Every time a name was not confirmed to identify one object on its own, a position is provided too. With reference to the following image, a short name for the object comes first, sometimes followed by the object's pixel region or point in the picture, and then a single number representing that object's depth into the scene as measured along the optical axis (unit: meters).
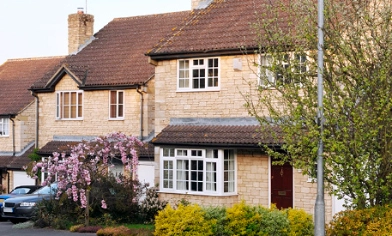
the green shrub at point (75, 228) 22.23
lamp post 14.01
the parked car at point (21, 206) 25.09
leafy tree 13.71
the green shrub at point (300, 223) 16.66
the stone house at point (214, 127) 22.92
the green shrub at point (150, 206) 24.28
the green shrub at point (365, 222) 13.39
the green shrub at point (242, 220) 16.20
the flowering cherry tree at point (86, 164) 23.03
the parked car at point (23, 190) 27.94
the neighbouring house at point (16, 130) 36.78
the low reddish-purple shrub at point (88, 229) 21.89
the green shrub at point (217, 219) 16.19
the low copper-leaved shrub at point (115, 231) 20.02
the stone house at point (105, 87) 30.38
